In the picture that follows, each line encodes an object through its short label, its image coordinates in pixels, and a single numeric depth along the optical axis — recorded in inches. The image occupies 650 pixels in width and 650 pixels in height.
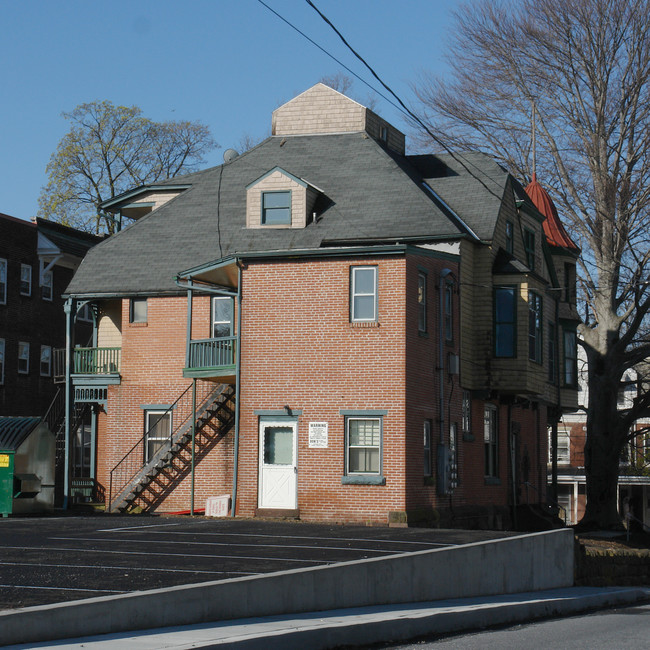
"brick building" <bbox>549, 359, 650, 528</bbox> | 2329.0
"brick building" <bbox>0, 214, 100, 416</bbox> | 1636.3
